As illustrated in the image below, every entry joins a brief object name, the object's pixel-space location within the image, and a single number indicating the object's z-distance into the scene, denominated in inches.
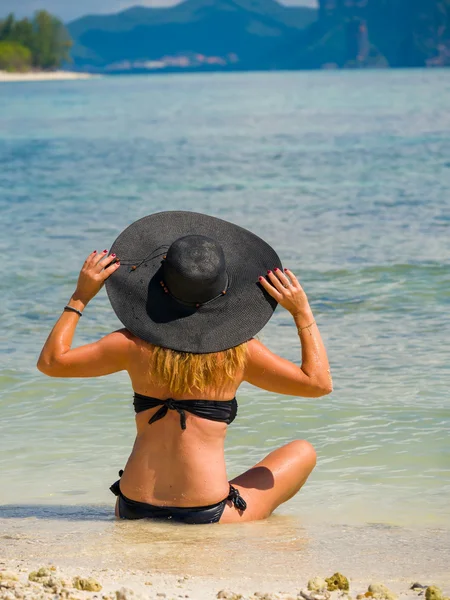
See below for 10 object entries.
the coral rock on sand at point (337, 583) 204.8
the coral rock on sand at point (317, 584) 203.1
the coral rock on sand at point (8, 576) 202.3
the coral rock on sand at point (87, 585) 197.5
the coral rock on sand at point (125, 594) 191.3
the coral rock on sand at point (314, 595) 197.3
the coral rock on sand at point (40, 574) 203.1
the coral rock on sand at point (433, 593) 199.7
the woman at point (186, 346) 227.4
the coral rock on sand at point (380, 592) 200.0
